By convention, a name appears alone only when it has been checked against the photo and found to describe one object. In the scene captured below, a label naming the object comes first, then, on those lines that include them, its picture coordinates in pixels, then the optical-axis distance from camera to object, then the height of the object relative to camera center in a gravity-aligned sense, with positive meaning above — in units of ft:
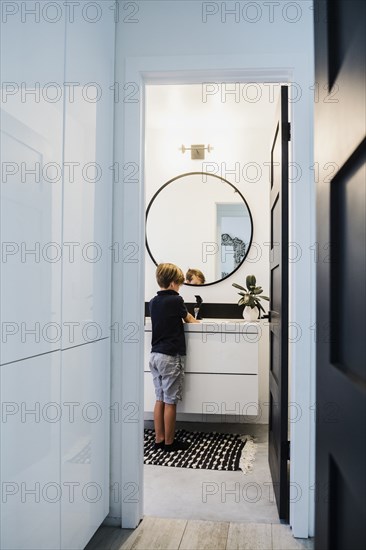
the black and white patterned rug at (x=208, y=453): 10.27 -3.67
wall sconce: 13.80 +3.62
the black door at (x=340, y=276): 1.87 +0.03
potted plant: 12.79 -0.42
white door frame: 7.36 +0.34
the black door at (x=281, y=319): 7.73 -0.56
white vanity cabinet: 11.67 -1.94
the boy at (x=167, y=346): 10.93 -1.36
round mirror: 13.78 +1.57
